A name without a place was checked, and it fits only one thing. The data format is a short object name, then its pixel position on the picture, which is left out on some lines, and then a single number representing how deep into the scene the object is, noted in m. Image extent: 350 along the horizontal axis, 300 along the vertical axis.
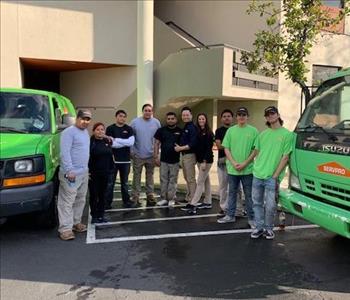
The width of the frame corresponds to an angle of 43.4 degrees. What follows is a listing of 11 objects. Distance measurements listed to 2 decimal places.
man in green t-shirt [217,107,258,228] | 6.17
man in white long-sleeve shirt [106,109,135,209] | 7.36
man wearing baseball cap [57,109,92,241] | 5.62
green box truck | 4.48
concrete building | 12.23
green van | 5.27
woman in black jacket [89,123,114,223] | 6.30
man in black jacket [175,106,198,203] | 7.27
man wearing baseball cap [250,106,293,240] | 5.45
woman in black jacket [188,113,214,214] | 7.21
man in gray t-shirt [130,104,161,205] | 7.79
